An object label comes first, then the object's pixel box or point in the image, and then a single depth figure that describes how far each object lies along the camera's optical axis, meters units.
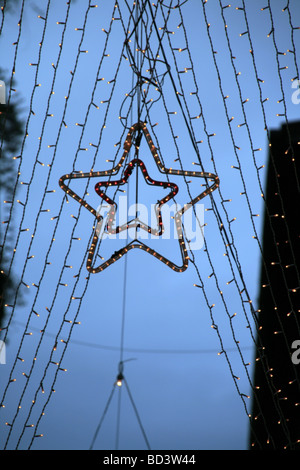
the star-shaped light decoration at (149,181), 6.04
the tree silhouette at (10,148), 11.35
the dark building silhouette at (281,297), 15.18
